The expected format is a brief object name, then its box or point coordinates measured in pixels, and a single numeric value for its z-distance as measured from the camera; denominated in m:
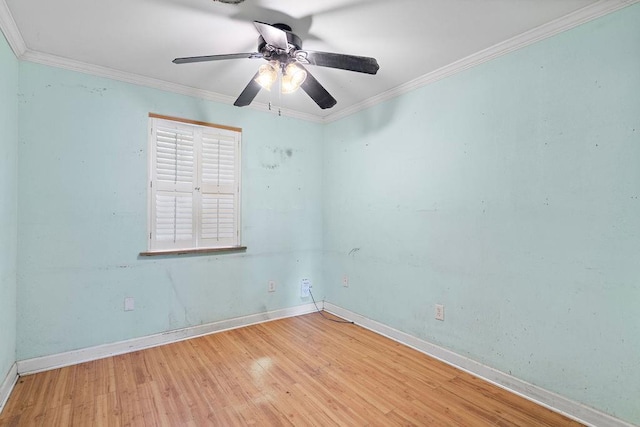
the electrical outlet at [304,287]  3.69
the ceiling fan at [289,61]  1.74
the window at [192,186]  2.80
